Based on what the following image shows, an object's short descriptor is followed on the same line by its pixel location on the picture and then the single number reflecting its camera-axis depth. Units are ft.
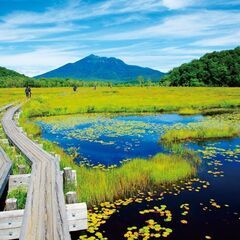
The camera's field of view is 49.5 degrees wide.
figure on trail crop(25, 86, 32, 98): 133.27
